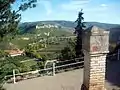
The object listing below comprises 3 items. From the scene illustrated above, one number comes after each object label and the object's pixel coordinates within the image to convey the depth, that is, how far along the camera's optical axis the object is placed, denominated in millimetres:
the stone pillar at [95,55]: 2574
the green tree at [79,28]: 7356
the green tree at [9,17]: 3090
